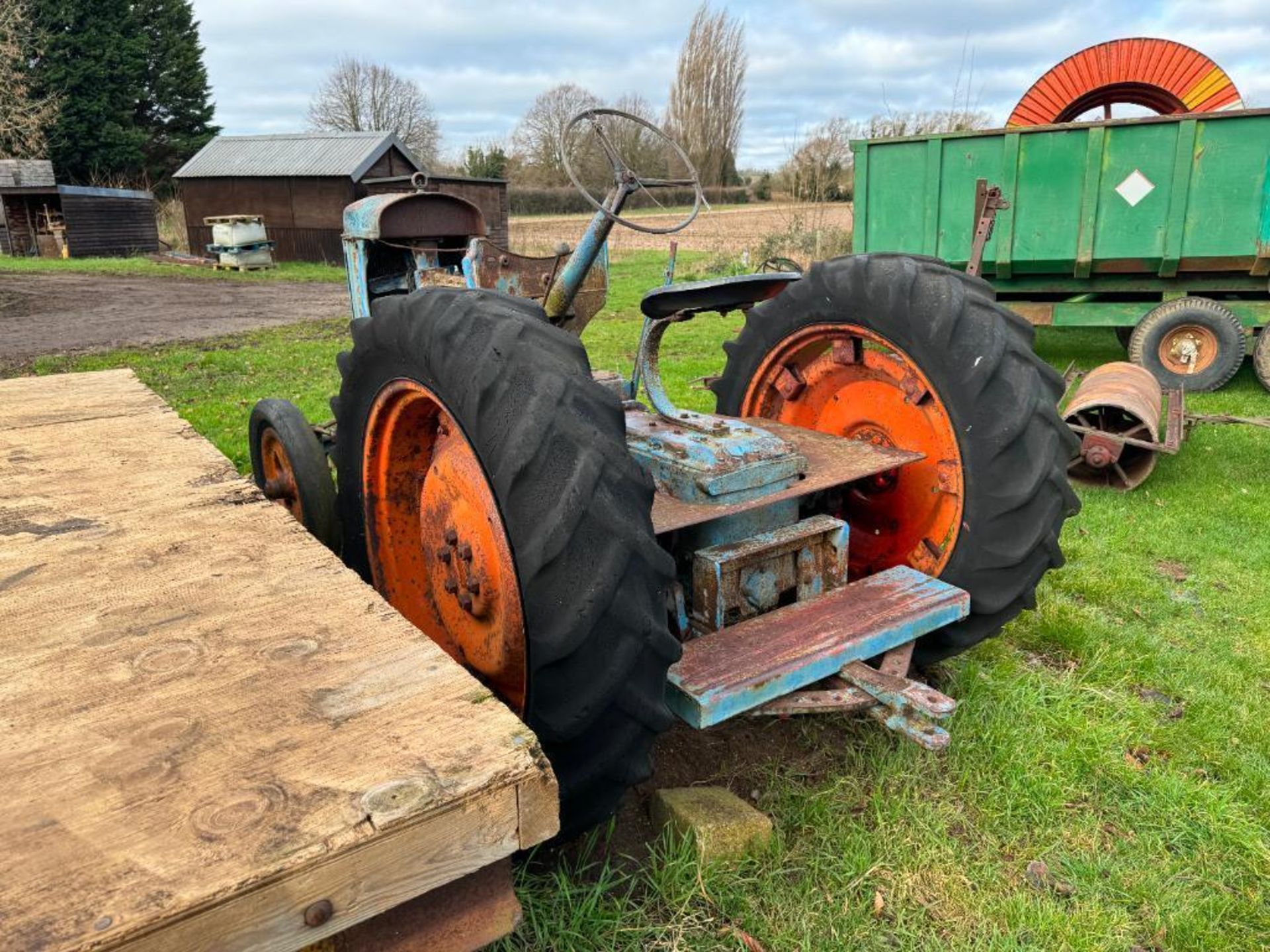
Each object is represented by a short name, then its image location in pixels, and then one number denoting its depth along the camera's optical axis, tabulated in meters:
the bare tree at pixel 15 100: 16.58
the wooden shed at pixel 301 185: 22.50
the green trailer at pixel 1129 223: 6.93
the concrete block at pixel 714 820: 2.04
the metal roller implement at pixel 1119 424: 4.61
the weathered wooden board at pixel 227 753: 0.90
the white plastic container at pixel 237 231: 21.12
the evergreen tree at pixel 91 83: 32.03
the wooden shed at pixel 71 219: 23.80
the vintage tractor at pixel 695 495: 1.64
